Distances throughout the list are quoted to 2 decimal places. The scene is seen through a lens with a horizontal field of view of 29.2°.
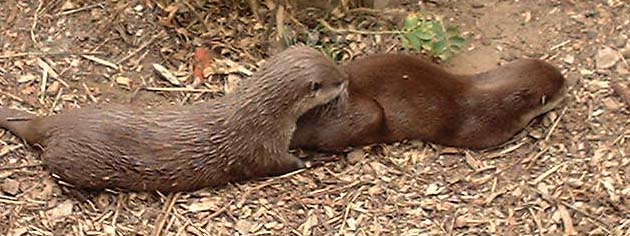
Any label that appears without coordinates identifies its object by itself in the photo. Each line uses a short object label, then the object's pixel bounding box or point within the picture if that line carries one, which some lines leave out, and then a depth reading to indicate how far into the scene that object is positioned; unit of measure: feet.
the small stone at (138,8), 13.32
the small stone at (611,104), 12.42
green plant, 12.51
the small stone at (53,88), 12.55
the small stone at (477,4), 13.61
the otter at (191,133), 11.22
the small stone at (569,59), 12.92
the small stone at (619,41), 13.02
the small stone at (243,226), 11.35
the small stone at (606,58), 12.84
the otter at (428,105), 11.82
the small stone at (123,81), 12.66
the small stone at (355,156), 12.01
